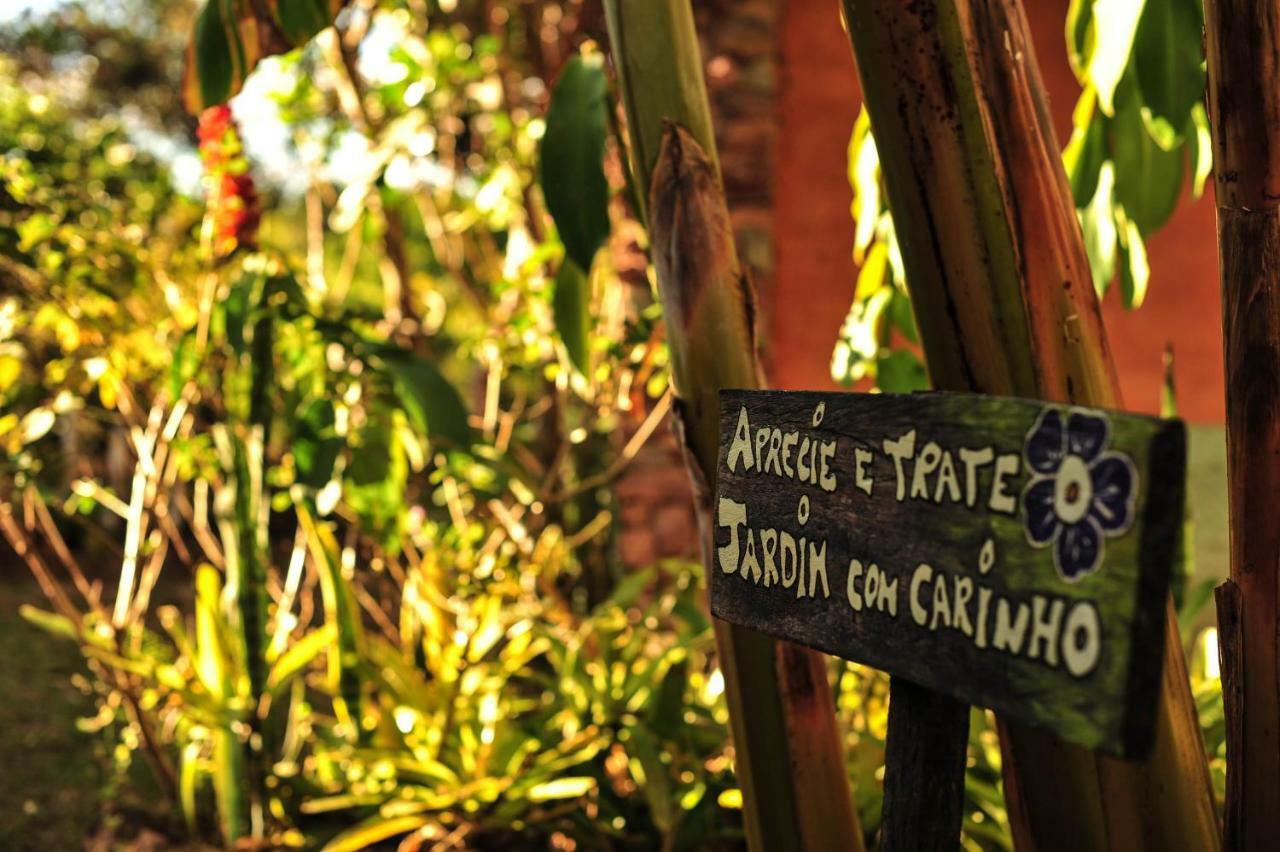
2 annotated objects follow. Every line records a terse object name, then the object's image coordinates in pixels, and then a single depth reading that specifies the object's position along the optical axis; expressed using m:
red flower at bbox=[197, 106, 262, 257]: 2.50
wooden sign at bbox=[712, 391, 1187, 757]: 0.77
